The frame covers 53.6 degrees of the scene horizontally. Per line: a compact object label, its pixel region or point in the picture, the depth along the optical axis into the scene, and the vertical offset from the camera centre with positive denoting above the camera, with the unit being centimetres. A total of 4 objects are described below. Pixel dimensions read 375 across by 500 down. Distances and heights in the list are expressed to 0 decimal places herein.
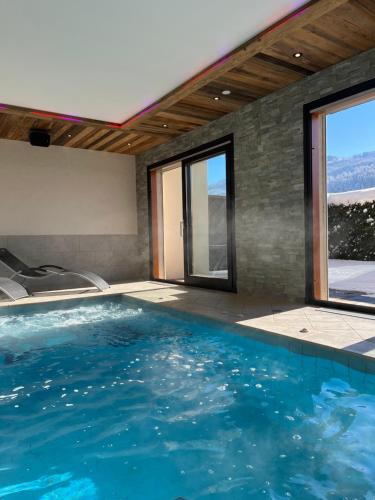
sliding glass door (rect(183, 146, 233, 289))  589 +39
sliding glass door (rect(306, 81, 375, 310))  427 +67
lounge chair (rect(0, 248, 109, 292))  602 -44
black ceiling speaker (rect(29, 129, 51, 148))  646 +189
